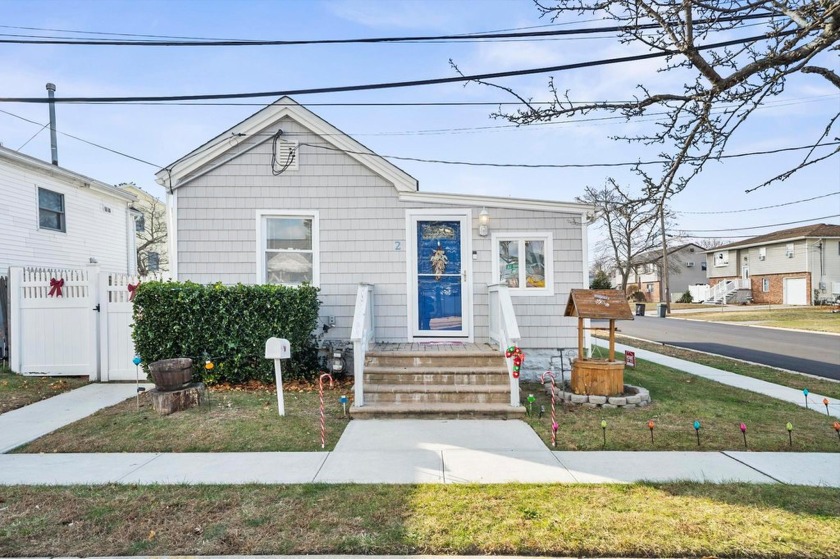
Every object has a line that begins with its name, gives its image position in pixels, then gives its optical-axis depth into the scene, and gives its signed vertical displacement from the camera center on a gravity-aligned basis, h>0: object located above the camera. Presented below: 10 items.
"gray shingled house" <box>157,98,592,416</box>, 8.23 +0.85
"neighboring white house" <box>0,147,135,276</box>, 10.92 +1.96
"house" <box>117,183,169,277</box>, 26.83 +3.12
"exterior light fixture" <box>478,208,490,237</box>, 8.12 +1.10
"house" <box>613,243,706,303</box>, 48.62 +0.92
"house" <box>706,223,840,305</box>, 31.19 +0.99
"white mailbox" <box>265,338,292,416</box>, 5.91 -0.91
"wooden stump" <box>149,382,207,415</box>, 6.04 -1.57
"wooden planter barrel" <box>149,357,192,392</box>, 6.18 -1.22
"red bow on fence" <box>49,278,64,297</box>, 8.02 +0.02
